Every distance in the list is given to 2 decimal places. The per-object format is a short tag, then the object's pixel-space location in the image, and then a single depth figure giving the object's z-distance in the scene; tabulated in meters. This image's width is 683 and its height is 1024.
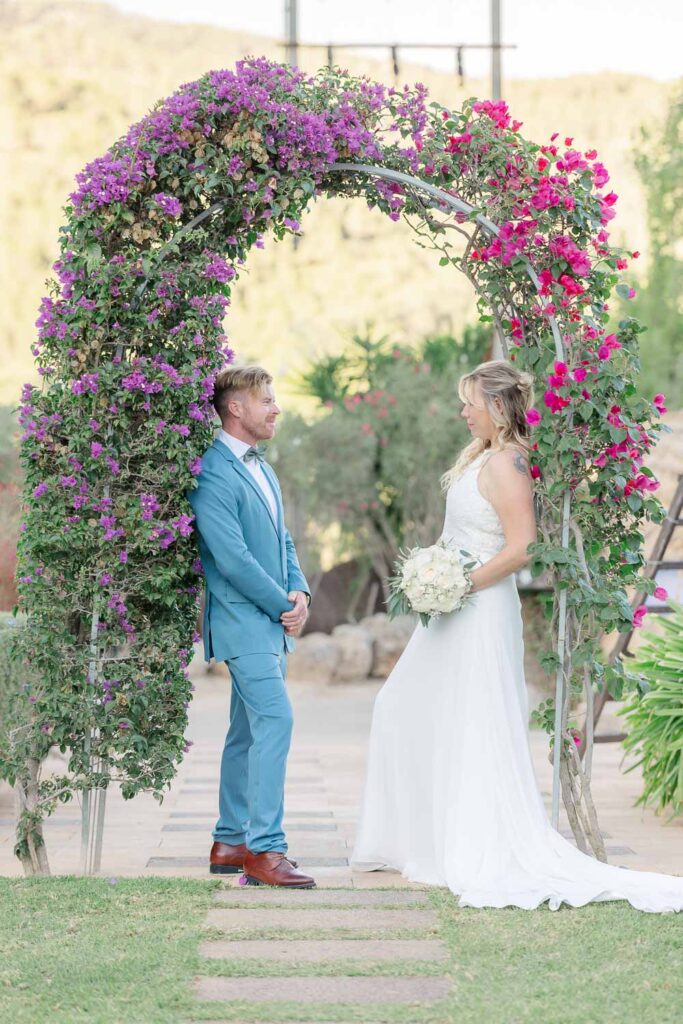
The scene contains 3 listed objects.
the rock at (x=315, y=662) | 14.41
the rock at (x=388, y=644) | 14.90
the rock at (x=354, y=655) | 14.54
